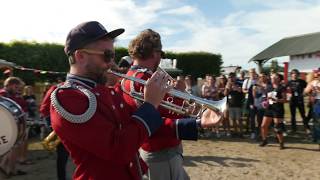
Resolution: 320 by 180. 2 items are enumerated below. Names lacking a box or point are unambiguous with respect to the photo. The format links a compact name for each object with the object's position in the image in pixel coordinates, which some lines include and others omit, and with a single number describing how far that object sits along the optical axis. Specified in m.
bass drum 4.94
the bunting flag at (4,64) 4.55
